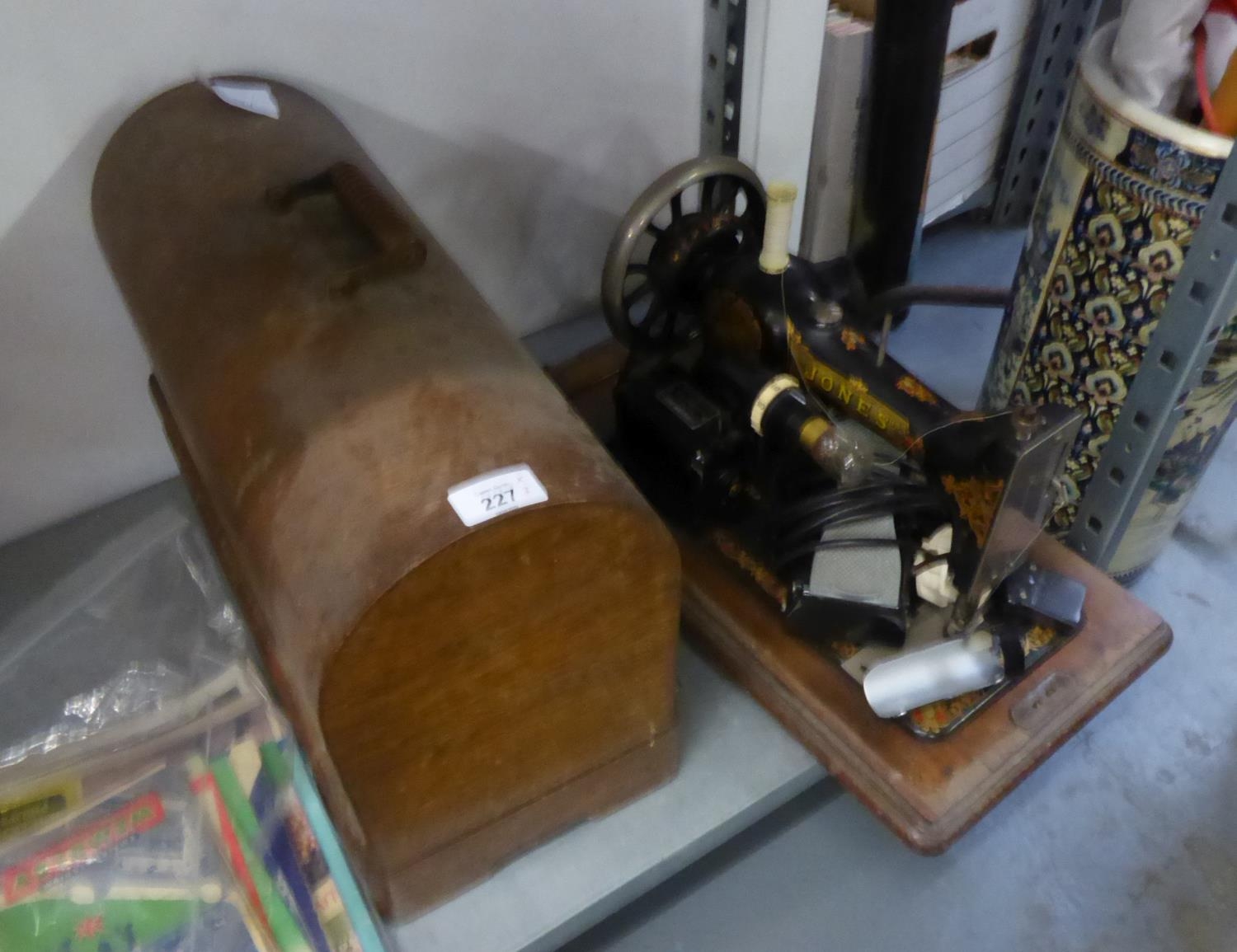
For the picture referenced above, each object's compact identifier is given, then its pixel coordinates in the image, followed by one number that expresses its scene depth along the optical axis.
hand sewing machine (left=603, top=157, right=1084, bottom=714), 0.56
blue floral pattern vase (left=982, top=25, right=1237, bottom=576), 0.60
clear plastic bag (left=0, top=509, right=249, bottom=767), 0.65
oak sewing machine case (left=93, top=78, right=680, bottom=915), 0.41
